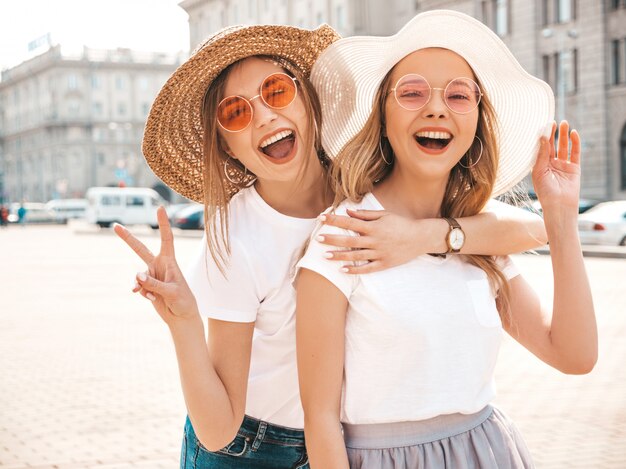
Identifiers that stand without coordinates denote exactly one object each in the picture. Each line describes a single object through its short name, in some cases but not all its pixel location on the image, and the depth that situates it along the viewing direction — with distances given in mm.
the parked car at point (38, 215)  60875
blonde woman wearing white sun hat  2125
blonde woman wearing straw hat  2285
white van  47312
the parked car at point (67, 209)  62688
